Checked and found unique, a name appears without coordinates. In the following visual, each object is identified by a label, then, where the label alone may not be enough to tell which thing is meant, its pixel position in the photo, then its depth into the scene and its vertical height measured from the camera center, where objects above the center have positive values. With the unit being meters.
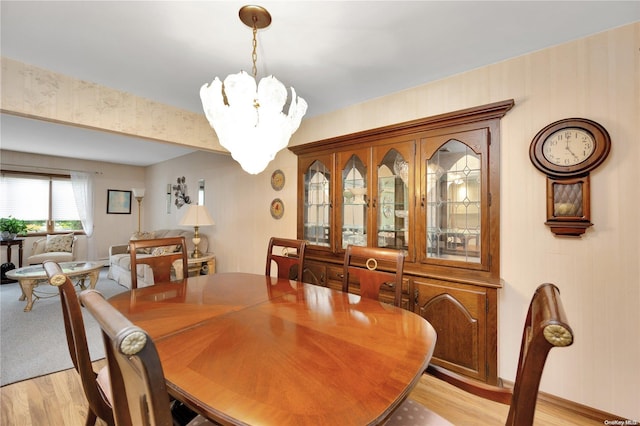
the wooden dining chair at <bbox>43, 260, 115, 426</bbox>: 0.98 -0.50
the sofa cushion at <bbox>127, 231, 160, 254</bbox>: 5.05 -0.41
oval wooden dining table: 0.69 -0.48
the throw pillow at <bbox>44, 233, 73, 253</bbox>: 5.00 -0.56
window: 4.99 +0.23
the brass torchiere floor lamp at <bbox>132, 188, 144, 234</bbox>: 5.75 +0.45
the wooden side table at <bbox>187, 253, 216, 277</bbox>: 3.94 -0.77
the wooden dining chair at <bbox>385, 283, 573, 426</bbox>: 0.55 -0.28
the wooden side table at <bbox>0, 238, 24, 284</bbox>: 4.63 -0.56
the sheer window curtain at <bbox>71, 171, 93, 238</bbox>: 5.64 +0.37
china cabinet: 1.91 +0.01
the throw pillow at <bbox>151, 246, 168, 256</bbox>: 4.27 -0.58
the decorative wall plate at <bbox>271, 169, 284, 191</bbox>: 3.32 +0.44
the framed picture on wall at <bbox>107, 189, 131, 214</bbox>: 6.16 +0.29
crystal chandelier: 1.46 +0.57
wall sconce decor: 5.25 +0.44
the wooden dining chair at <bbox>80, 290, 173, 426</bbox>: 0.48 -0.33
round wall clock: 1.61 +0.34
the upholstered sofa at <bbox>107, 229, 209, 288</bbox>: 4.11 -0.80
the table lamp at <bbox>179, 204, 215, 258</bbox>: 3.75 -0.03
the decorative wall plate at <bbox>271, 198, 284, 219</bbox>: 3.32 +0.09
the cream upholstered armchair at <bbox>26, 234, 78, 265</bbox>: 4.78 -0.66
